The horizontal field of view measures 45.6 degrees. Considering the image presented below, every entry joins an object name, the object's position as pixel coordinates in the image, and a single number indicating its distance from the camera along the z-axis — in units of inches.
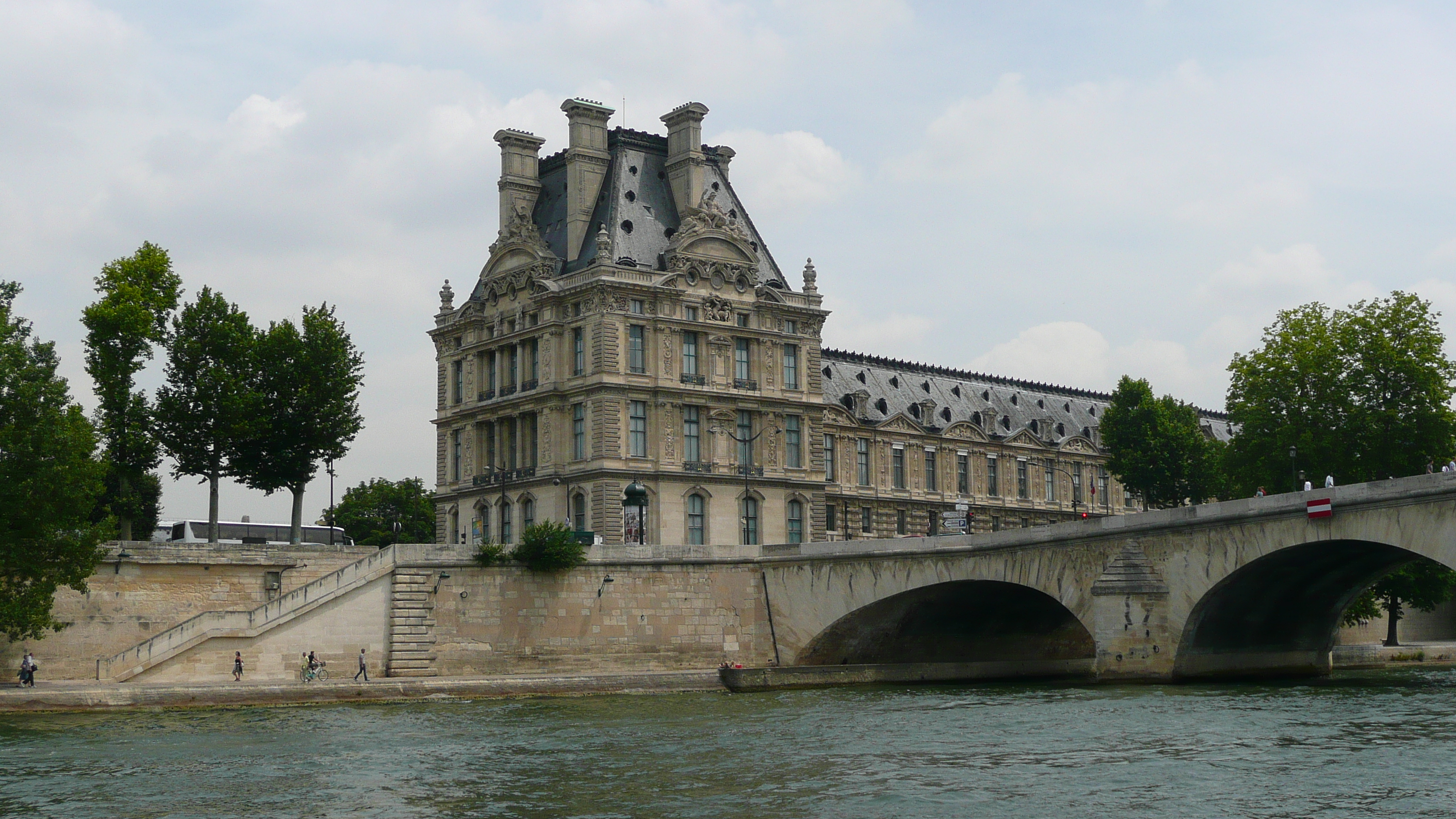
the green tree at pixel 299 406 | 3006.9
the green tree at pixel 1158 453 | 4409.5
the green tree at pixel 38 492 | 2327.8
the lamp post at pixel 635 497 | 3112.7
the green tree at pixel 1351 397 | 3149.6
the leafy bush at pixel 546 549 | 2790.4
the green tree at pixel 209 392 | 2915.8
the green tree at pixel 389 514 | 5187.0
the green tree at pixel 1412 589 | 3307.1
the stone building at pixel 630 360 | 3405.5
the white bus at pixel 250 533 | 3356.3
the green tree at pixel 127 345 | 2847.0
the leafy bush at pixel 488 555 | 2770.7
